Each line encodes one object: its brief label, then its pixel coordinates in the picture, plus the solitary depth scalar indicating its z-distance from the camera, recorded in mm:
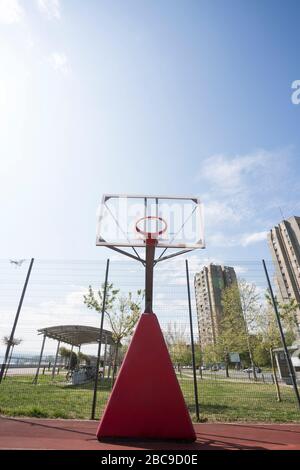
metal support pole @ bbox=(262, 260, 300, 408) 6418
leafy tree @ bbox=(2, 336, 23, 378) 7145
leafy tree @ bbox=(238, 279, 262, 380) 15477
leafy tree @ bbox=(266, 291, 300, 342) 16312
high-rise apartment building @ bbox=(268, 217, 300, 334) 68000
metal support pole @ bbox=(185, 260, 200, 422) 6716
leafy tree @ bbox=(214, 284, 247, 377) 16375
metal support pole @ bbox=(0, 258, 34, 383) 7076
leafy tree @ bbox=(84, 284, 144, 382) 14031
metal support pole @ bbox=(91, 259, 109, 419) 6566
